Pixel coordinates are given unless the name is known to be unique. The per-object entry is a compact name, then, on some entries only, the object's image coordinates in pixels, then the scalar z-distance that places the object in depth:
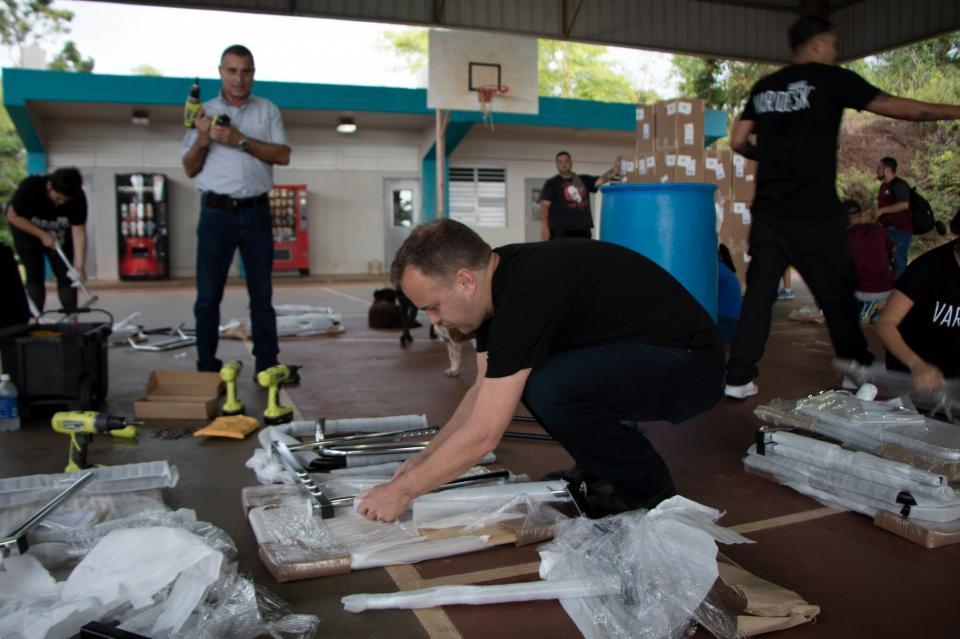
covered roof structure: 9.72
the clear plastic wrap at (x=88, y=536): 1.99
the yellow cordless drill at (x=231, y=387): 3.65
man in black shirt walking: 3.62
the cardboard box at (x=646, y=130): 9.55
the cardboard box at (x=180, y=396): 3.79
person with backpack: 8.44
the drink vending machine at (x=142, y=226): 15.50
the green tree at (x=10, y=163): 23.79
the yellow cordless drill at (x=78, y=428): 2.75
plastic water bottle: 3.56
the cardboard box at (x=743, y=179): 10.52
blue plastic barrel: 4.43
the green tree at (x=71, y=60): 33.06
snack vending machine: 16.64
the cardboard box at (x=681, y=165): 9.24
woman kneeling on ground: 3.10
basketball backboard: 10.12
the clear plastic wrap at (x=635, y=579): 1.66
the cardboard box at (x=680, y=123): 9.07
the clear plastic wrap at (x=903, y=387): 3.17
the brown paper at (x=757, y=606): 1.67
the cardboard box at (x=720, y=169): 10.09
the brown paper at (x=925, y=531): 2.17
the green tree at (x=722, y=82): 20.72
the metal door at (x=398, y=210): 17.89
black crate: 3.73
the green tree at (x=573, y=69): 35.91
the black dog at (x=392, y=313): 6.52
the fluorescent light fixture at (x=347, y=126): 16.42
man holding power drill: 4.36
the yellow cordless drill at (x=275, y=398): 3.56
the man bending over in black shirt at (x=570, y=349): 1.90
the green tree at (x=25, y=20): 31.69
